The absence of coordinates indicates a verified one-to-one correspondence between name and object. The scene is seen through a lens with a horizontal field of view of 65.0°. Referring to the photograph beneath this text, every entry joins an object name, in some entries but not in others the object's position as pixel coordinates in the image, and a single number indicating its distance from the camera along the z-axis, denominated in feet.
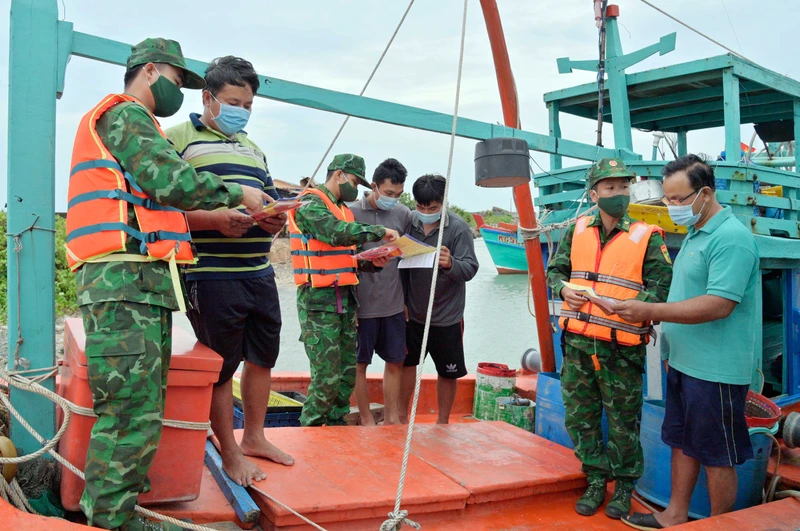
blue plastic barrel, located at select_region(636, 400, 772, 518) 11.59
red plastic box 7.99
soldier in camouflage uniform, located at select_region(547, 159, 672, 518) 11.19
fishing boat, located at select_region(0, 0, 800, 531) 8.51
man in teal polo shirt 10.18
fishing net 8.25
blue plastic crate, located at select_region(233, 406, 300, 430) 15.49
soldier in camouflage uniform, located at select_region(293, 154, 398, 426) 12.48
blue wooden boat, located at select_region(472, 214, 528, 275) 58.75
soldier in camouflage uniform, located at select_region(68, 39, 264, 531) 7.10
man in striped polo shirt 9.04
